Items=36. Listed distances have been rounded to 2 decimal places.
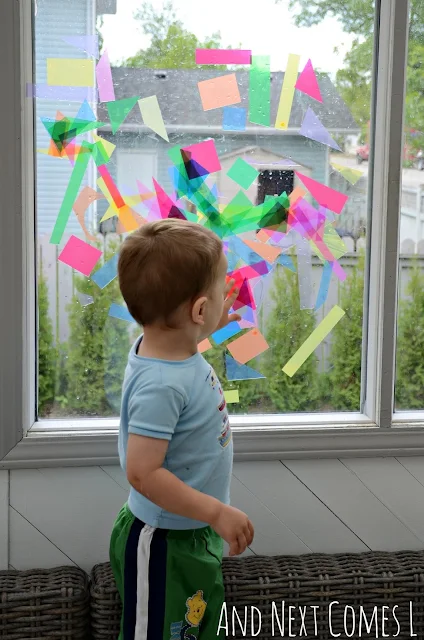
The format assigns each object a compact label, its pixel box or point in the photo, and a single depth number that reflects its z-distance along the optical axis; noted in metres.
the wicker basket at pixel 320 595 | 1.83
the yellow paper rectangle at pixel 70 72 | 1.88
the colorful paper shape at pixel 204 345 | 2.00
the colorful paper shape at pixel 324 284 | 2.04
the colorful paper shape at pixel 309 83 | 1.98
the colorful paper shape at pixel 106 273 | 1.95
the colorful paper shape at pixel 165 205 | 1.95
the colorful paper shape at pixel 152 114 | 1.93
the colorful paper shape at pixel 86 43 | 1.88
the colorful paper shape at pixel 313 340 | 2.05
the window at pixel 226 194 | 1.89
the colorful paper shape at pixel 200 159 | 1.96
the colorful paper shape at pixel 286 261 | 2.01
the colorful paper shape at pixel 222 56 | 1.93
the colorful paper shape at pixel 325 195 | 2.00
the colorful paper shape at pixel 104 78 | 1.90
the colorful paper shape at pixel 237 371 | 2.03
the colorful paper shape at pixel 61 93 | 1.87
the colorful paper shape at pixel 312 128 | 1.99
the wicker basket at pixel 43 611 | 1.75
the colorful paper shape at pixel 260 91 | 1.96
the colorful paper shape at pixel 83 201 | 1.93
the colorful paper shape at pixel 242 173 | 1.97
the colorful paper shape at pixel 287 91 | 1.97
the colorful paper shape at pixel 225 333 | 2.01
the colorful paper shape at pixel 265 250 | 2.00
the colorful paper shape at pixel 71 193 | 1.92
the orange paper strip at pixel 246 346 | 2.03
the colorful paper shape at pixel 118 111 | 1.92
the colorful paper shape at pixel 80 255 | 1.94
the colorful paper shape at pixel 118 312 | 1.98
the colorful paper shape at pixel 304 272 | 2.01
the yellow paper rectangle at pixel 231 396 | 2.04
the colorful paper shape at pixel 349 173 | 2.01
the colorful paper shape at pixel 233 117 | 1.96
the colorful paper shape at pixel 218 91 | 1.95
